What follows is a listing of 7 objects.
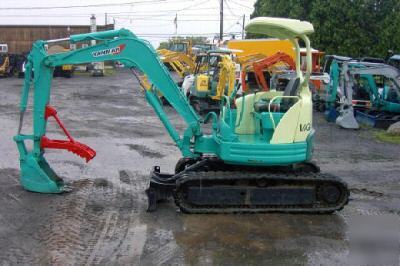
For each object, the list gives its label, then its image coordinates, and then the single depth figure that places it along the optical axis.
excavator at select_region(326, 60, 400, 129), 14.87
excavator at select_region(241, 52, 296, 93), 19.09
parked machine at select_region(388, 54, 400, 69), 16.72
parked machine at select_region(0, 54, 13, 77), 32.66
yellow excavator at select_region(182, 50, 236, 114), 16.75
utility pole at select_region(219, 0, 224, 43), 49.81
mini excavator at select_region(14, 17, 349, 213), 6.96
